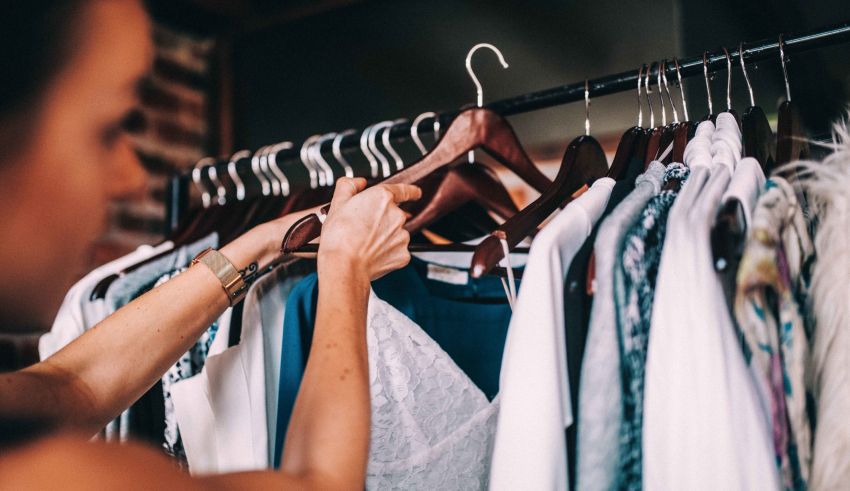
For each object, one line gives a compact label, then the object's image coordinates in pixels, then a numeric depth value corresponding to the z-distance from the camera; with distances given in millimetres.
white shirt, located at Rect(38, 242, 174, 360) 957
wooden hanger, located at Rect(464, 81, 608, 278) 609
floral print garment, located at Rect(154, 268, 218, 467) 913
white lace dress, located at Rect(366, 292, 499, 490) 751
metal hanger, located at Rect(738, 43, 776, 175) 697
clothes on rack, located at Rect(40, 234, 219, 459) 933
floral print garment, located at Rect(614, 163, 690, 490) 559
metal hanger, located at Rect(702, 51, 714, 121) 780
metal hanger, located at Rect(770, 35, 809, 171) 663
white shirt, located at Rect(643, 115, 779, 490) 499
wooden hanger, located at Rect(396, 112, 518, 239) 890
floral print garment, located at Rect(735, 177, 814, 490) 519
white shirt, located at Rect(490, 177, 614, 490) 542
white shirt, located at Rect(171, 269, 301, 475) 817
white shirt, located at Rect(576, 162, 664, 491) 550
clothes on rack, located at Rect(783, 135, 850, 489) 510
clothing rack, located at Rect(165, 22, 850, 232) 714
